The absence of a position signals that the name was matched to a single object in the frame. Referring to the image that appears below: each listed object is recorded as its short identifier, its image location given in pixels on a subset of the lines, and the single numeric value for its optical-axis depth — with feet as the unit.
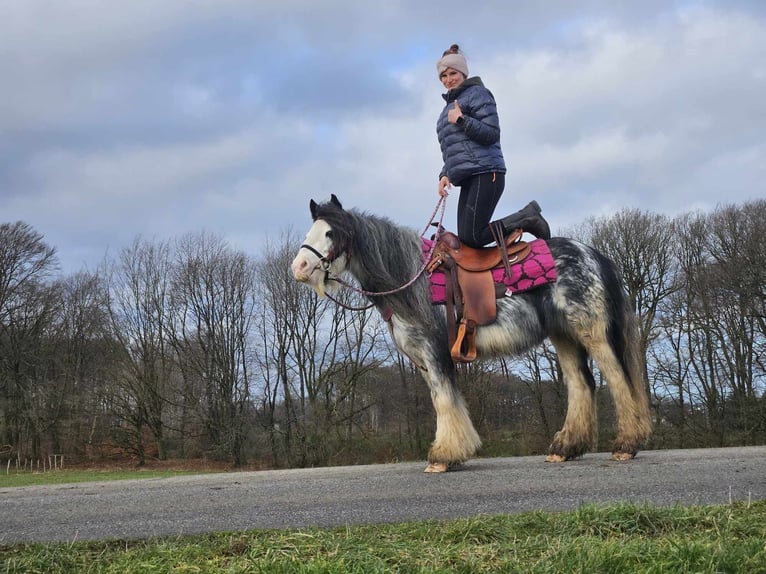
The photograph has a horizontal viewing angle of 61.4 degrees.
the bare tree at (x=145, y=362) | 142.10
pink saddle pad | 23.09
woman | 23.43
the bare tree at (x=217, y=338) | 136.67
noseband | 22.12
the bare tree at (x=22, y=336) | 145.79
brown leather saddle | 22.44
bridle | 22.20
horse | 22.40
